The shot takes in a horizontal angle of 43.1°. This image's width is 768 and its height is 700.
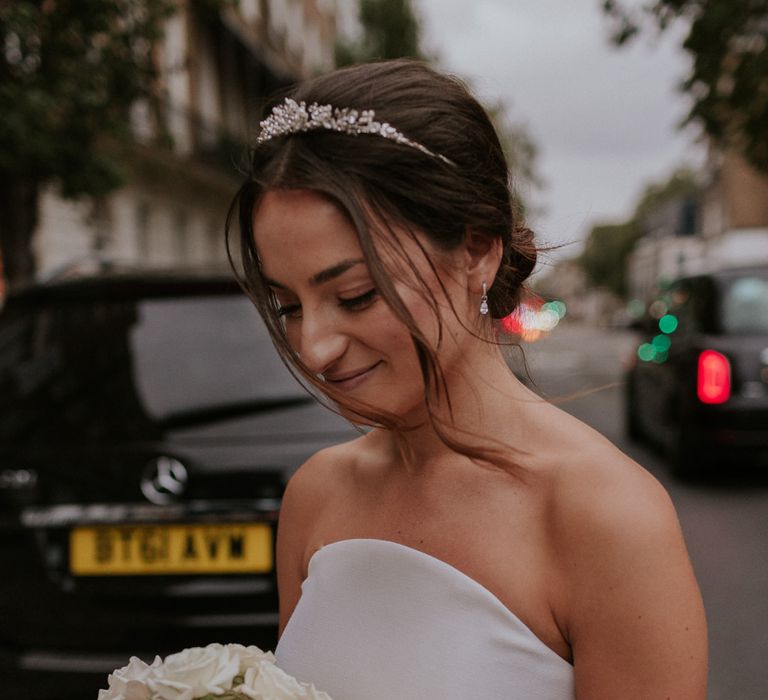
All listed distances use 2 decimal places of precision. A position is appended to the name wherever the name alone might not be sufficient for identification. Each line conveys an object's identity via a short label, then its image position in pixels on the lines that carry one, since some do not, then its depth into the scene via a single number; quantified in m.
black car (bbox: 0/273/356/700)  2.83
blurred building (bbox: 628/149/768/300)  36.56
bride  1.17
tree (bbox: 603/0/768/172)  9.74
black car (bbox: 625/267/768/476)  7.16
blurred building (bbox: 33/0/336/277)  17.75
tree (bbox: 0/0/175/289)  6.11
